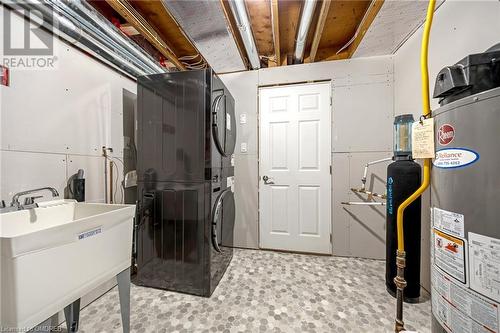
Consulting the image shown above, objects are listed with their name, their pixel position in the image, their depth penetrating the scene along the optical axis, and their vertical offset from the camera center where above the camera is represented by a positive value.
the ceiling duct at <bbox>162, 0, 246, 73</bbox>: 1.60 +1.33
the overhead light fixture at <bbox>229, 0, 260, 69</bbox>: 1.62 +1.33
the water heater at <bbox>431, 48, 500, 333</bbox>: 0.72 -0.15
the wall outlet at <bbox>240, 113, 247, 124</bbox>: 2.92 +0.70
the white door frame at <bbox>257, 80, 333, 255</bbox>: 2.66 +0.26
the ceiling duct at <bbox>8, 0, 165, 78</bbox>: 1.32 +1.07
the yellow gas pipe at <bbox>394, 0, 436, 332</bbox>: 1.02 -0.13
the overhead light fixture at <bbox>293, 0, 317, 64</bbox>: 1.68 +1.39
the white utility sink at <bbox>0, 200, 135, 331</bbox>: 0.74 -0.43
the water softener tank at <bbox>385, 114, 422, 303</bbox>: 1.72 -0.40
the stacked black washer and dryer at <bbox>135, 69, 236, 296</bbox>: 1.78 -0.16
